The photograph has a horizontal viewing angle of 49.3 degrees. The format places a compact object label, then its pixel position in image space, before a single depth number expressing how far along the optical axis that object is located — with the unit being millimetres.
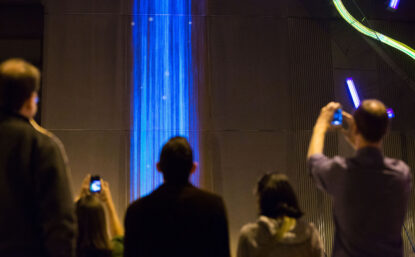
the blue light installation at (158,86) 5934
